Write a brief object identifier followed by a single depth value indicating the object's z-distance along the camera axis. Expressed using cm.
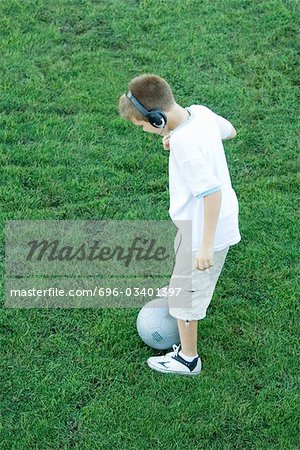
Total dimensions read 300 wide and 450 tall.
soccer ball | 454
